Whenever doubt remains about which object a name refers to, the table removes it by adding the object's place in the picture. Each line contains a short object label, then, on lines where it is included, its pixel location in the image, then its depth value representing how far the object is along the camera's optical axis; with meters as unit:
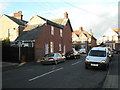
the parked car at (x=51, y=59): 12.74
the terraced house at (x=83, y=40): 42.73
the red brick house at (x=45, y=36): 17.27
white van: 9.20
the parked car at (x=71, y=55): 18.55
